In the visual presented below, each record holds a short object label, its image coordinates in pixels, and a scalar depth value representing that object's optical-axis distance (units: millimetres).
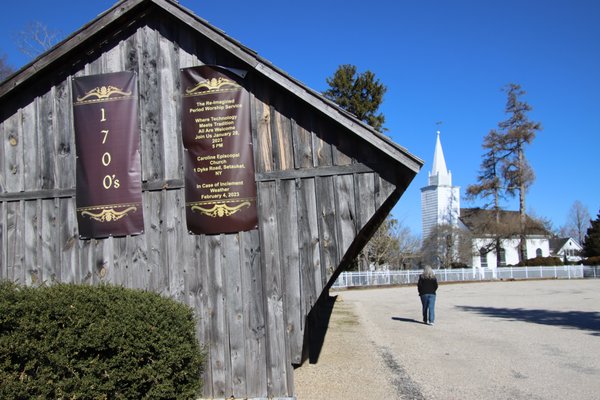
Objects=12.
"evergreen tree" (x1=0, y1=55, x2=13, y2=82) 24578
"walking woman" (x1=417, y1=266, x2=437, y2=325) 16250
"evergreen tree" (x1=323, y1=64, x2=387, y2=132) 30672
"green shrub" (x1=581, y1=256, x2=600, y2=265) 56719
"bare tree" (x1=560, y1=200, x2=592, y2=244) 91000
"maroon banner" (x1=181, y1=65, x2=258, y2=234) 7242
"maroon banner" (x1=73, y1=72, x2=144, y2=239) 7457
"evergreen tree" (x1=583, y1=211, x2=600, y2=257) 62062
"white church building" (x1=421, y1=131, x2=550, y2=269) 59188
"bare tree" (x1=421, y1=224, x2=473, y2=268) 58969
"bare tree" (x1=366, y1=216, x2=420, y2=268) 45000
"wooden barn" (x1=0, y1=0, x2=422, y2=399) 6973
